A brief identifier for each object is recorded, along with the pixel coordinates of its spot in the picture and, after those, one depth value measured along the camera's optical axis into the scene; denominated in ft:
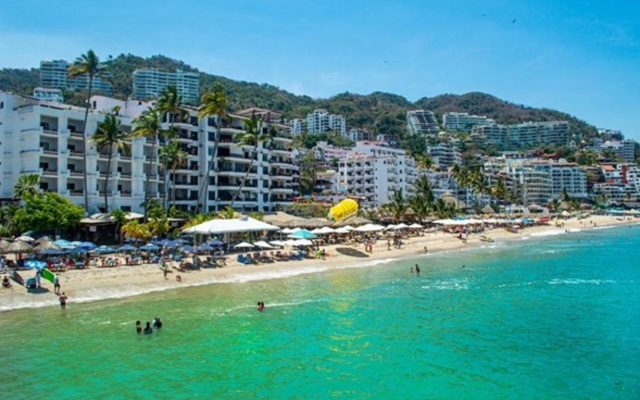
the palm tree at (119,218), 170.60
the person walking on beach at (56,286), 111.43
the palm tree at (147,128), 191.62
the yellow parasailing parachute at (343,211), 223.30
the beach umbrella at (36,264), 115.80
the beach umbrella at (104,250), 140.46
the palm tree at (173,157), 207.00
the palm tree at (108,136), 180.55
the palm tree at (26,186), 158.51
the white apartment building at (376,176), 403.34
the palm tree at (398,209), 293.64
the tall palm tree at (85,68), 185.73
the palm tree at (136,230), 159.02
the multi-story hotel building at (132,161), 179.63
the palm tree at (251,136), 225.15
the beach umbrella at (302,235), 179.01
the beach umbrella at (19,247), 122.62
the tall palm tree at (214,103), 211.20
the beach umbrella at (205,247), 155.55
